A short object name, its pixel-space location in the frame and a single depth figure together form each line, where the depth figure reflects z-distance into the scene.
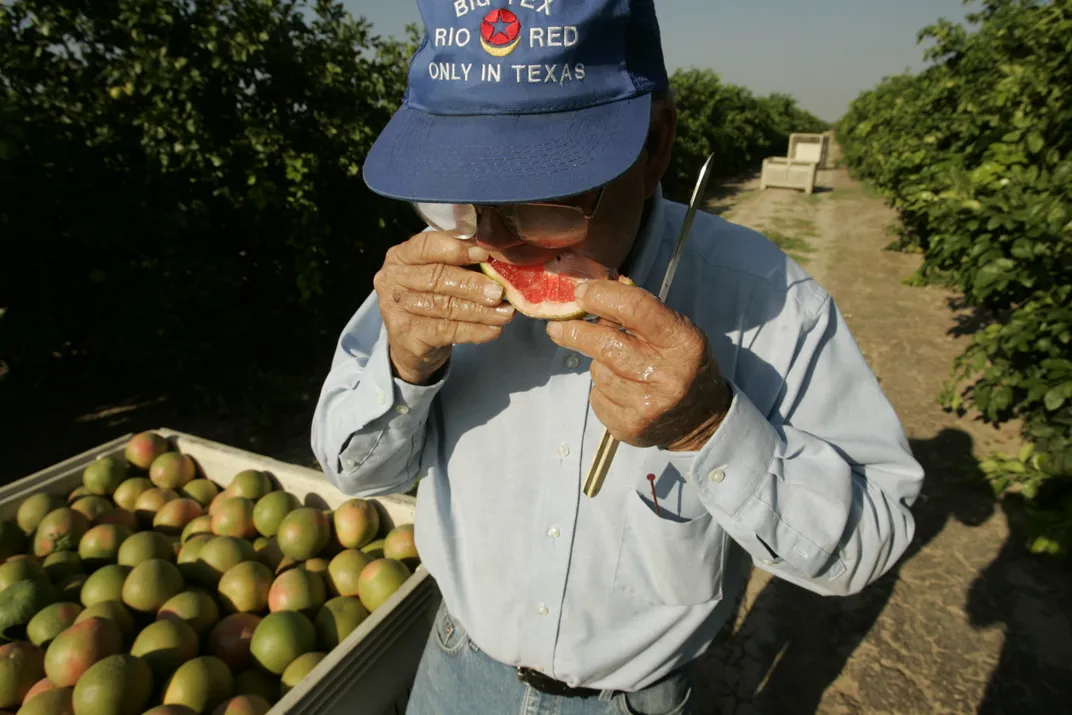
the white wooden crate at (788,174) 23.28
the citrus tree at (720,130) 19.58
